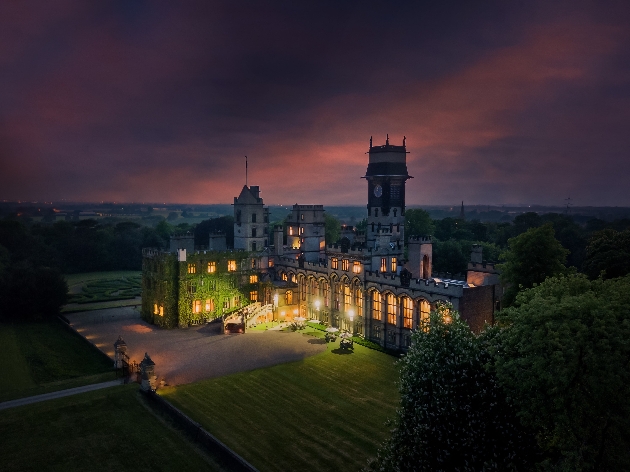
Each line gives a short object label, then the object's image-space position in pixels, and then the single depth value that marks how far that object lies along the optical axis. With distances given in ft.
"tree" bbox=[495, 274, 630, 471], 58.85
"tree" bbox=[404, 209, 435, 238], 340.57
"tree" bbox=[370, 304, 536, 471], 69.26
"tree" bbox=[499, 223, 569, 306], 142.82
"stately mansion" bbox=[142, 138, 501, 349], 168.96
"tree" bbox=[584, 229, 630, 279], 174.40
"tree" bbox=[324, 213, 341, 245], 388.16
